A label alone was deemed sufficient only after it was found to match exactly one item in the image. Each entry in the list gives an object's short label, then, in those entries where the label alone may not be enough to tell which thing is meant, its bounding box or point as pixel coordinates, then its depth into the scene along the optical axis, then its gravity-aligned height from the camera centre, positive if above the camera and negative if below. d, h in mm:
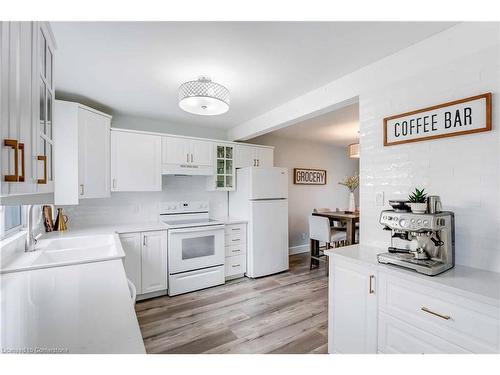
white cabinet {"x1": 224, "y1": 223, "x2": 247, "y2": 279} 3553 -931
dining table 3668 -525
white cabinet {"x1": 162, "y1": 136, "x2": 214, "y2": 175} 3330 +441
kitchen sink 1585 -518
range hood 3320 +245
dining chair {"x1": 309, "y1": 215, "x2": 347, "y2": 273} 3766 -732
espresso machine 1333 -305
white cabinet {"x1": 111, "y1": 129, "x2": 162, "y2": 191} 3000 +327
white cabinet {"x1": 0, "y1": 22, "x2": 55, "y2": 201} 790 +316
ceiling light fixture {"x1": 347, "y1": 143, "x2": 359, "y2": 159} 4082 +619
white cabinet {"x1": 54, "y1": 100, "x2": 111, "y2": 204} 2479 +367
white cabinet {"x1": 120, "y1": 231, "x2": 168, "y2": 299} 2820 -868
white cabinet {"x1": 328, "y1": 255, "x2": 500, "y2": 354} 1118 -695
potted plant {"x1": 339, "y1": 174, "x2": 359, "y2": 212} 4719 +79
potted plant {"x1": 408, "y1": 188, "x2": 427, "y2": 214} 1411 -92
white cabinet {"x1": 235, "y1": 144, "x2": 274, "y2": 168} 3928 +513
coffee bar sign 1379 +420
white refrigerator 3623 -413
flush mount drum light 1963 +736
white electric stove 3059 -851
